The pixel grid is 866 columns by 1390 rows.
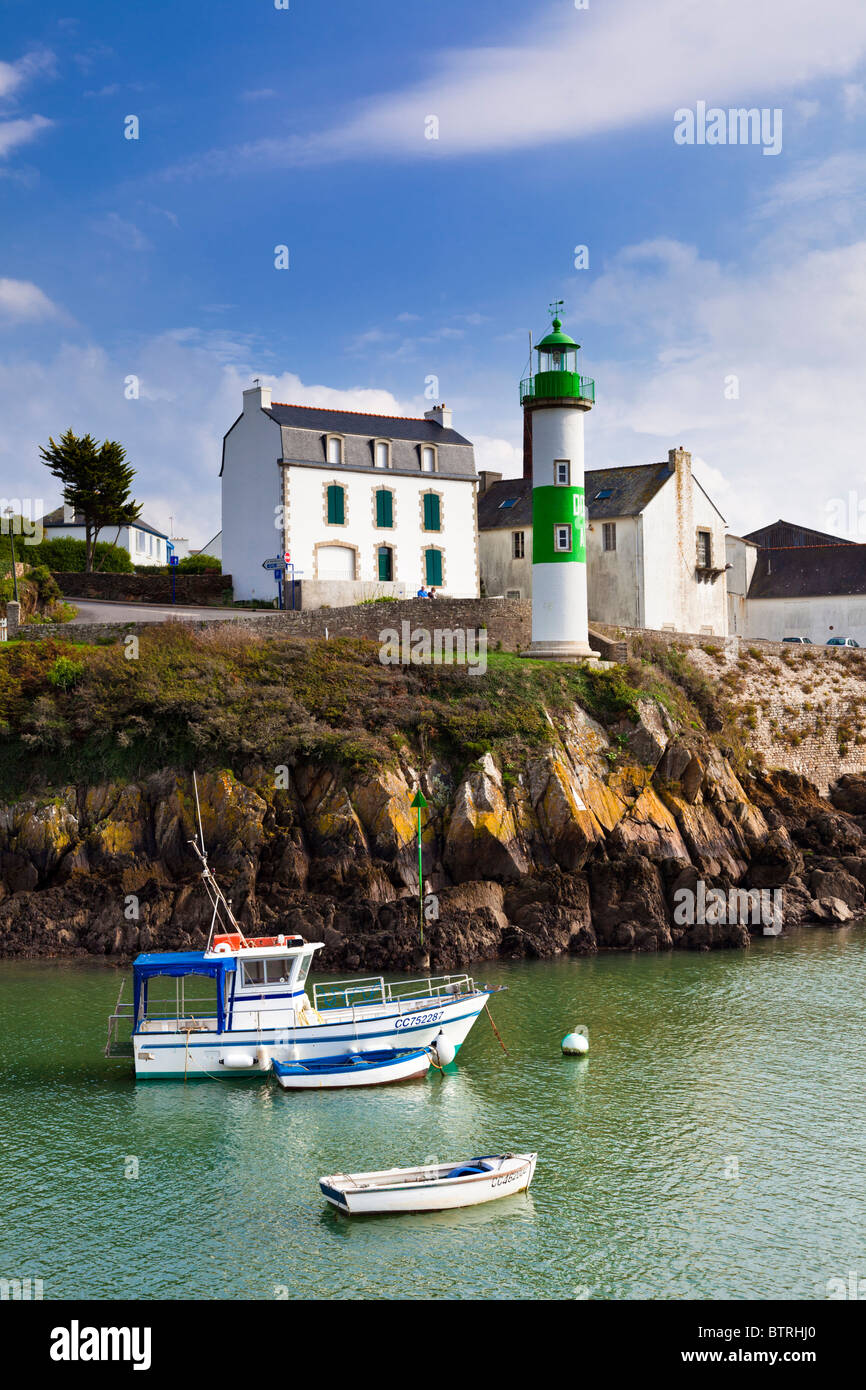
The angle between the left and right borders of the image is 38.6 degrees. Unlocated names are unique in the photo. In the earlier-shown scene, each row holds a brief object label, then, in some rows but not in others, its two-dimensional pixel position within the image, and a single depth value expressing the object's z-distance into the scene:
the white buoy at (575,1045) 22.28
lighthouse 38.81
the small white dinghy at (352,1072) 21.62
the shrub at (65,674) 36.84
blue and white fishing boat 22.06
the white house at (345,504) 43.94
